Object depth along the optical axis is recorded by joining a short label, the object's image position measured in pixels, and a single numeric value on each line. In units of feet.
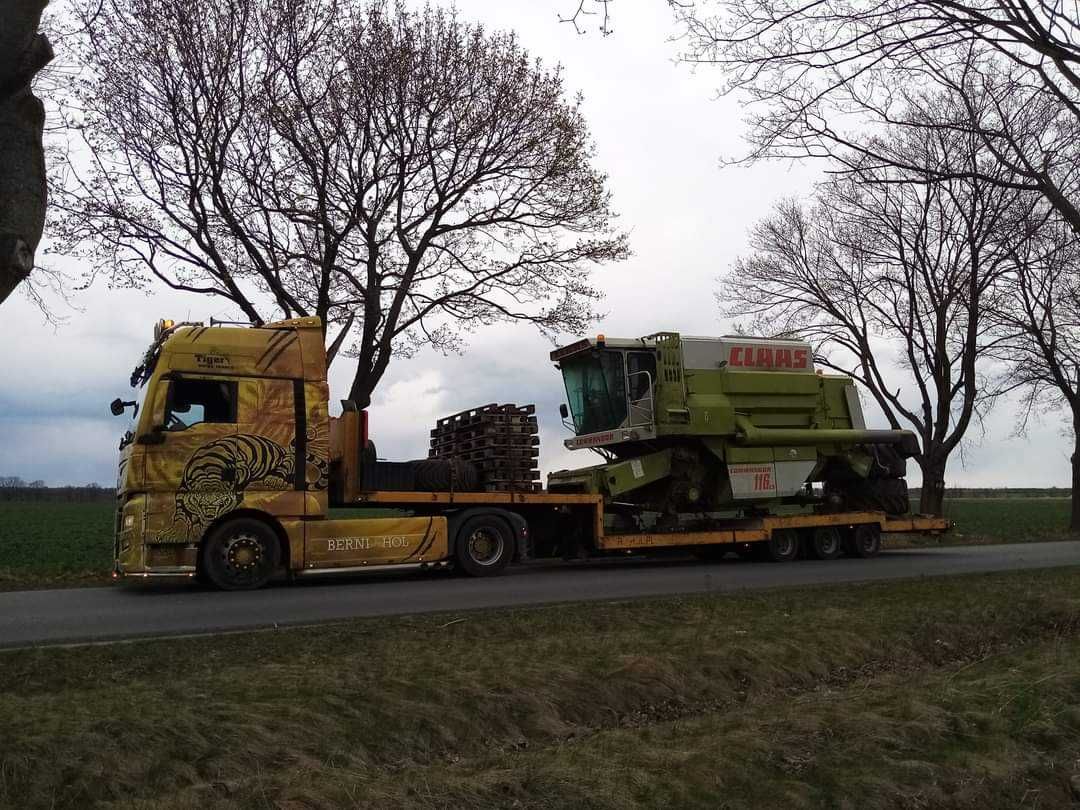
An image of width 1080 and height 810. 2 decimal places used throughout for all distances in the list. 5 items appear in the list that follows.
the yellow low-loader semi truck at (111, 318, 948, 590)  42.60
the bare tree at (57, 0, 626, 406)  57.11
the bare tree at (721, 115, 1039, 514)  90.53
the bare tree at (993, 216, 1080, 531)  90.12
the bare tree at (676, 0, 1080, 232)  35.88
